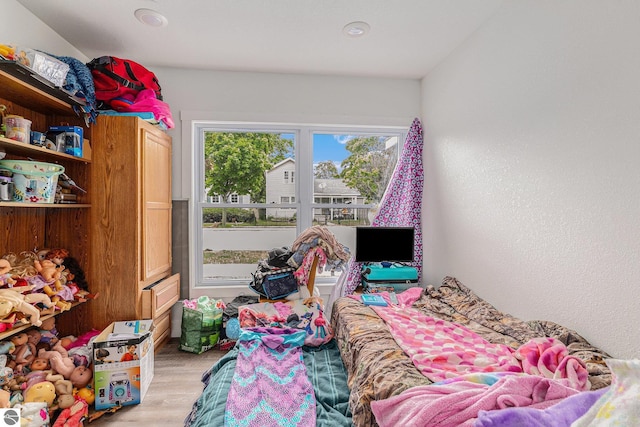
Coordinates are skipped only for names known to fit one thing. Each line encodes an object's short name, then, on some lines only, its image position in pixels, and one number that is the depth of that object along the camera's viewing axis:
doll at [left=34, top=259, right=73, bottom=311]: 2.09
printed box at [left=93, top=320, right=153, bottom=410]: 2.04
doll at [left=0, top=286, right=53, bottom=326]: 1.76
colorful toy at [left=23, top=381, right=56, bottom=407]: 1.83
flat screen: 2.99
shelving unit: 1.89
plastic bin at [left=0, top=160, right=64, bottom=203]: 1.92
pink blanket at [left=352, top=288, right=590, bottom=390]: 1.33
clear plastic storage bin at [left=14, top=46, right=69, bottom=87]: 1.84
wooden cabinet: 2.47
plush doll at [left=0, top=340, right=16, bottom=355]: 1.83
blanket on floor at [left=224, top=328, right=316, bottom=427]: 1.43
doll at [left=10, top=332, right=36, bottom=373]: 1.92
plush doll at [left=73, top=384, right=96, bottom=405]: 2.01
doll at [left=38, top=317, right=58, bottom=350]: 2.19
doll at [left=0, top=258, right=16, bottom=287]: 1.81
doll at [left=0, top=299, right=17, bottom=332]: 1.70
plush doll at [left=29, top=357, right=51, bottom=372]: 1.99
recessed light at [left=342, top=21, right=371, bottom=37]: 2.35
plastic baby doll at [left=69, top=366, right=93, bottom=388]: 2.04
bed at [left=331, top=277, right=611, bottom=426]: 1.36
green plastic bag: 2.79
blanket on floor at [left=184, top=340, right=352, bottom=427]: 1.45
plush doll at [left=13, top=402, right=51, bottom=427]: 1.70
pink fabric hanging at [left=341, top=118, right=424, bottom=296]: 3.29
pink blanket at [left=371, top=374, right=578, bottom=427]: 1.08
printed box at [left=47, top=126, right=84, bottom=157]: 2.22
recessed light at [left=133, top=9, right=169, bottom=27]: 2.20
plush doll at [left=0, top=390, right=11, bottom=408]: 1.67
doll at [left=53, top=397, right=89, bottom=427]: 1.80
